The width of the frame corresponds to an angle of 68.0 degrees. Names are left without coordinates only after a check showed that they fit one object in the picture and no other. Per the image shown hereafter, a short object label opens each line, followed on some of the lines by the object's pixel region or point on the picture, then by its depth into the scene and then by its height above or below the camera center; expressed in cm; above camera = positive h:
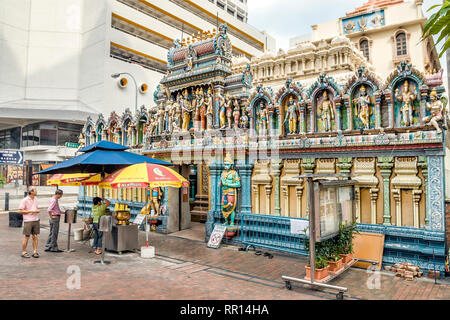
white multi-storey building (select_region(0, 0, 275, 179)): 3647 +1252
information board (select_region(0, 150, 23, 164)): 1972 +116
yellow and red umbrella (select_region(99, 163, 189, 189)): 930 -8
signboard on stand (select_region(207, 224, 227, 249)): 1111 -210
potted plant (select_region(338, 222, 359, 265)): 806 -164
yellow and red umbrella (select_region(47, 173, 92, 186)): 1139 -11
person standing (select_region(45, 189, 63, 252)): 1018 -141
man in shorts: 934 -121
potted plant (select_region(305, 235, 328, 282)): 722 -203
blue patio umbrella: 979 +48
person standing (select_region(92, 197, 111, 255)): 1044 -127
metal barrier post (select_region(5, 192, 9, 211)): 2131 -172
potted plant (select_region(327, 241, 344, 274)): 768 -194
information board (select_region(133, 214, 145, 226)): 1368 -181
